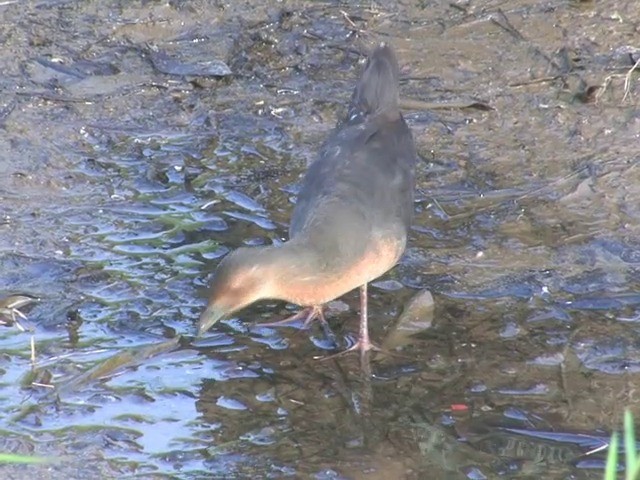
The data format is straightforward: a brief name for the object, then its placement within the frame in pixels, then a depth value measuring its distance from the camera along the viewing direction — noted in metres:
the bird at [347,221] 9.78
